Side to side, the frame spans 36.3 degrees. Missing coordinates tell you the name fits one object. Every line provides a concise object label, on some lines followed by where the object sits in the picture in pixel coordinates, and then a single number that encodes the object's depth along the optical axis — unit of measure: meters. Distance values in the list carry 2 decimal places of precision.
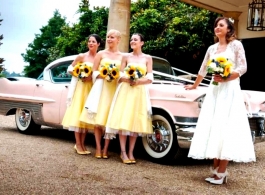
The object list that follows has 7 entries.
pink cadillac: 5.00
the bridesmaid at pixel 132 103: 5.13
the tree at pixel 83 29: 19.25
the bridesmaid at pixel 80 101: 5.70
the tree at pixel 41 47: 48.31
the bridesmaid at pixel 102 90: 5.39
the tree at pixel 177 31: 14.35
